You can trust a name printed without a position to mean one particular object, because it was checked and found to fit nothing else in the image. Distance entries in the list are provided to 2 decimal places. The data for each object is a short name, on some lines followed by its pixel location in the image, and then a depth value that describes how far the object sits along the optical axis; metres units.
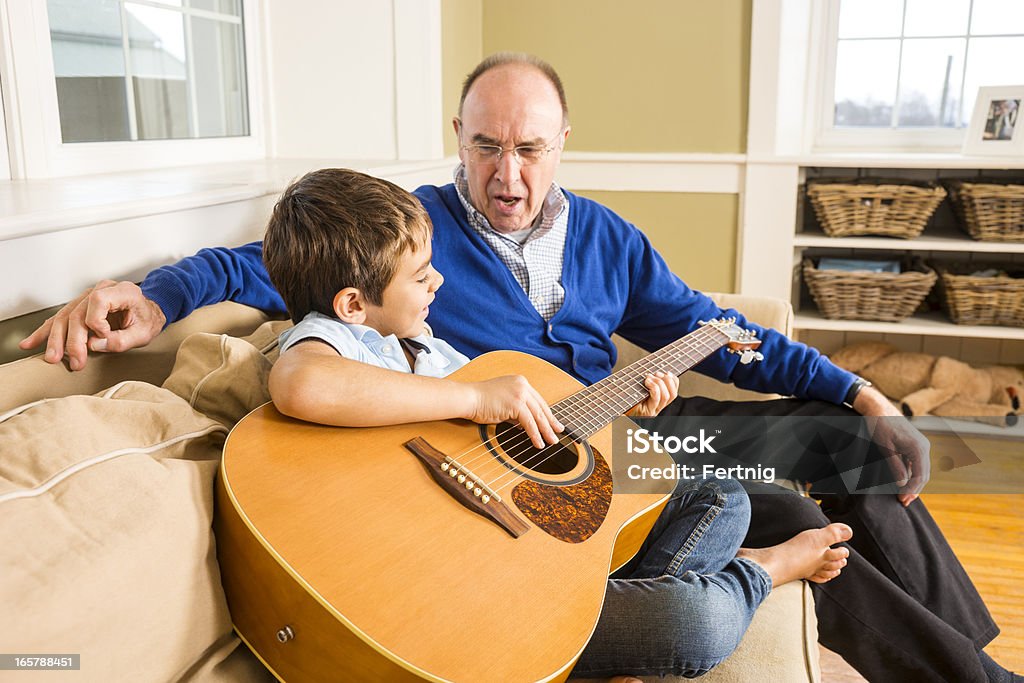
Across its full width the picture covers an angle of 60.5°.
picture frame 2.90
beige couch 0.76
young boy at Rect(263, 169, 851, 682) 1.06
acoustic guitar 0.85
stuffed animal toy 2.95
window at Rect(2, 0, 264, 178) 1.59
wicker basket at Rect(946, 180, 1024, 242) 2.79
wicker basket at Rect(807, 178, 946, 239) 2.87
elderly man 1.36
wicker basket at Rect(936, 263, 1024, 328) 2.87
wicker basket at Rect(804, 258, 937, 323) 2.92
